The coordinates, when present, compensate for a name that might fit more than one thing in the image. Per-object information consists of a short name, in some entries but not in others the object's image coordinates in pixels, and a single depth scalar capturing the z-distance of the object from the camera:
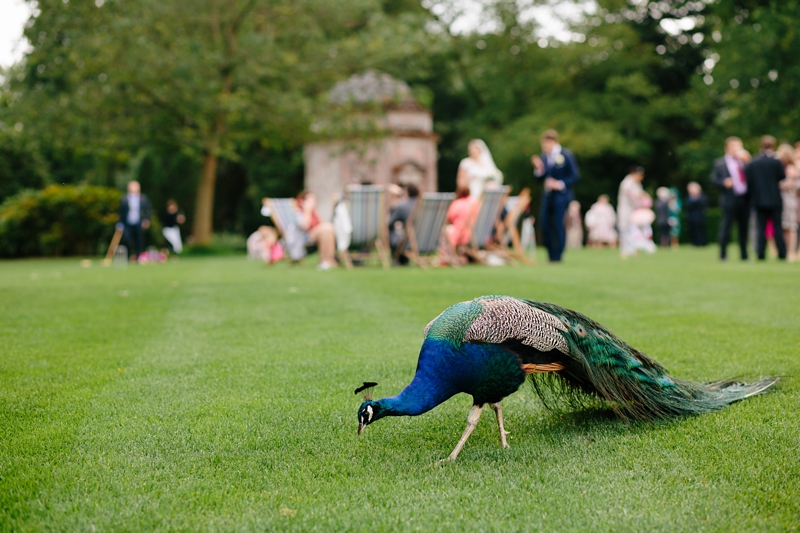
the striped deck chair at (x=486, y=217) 15.49
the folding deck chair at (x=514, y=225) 16.45
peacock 3.49
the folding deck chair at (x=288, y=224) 17.84
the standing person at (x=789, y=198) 15.82
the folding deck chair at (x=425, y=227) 15.38
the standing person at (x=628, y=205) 20.14
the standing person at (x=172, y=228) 24.70
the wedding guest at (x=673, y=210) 28.25
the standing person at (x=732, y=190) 15.80
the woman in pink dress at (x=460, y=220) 15.71
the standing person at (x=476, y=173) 16.62
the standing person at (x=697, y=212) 27.41
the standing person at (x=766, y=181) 15.23
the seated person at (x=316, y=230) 16.58
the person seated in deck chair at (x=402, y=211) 15.68
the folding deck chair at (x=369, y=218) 15.46
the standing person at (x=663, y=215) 28.12
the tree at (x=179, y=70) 24.45
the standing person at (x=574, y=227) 31.19
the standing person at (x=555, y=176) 15.07
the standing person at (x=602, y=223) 30.64
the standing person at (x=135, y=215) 20.28
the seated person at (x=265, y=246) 20.86
